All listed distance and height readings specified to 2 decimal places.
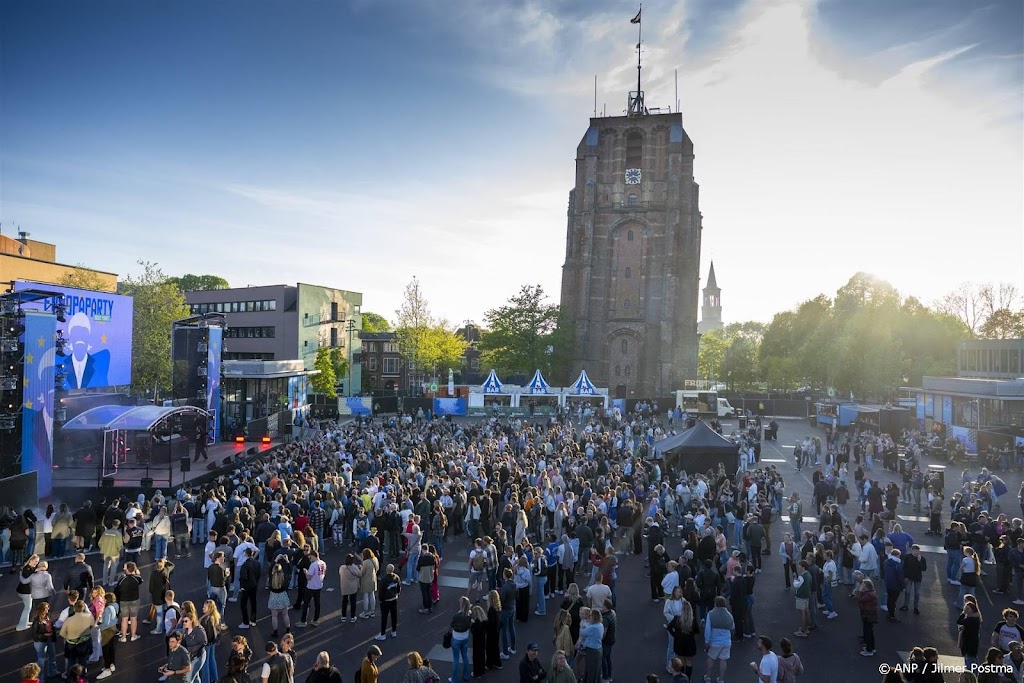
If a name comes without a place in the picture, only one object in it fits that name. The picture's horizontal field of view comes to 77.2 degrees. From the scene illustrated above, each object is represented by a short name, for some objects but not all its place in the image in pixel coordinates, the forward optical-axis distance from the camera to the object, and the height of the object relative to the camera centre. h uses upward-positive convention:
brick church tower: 58.00 +11.18
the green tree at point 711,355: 112.19 +3.56
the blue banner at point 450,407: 45.97 -2.69
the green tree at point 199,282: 95.12 +12.31
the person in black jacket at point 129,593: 9.85 -3.56
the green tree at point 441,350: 67.00 +2.19
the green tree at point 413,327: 65.31 +4.27
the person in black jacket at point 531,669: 7.87 -3.67
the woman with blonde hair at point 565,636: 8.62 -3.55
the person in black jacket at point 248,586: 10.68 -3.69
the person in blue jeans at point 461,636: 9.00 -3.76
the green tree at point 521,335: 57.31 +3.26
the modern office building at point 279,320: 59.28 +4.42
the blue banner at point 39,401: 19.25 -1.25
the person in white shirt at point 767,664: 7.64 -3.44
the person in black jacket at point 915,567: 11.70 -3.43
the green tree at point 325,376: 57.53 -0.84
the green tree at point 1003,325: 62.06 +5.64
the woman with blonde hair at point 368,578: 11.25 -3.70
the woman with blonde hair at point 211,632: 8.53 -3.59
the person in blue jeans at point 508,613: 10.12 -3.85
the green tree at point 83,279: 43.38 +5.64
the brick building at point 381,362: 78.88 +0.76
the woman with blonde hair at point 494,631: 9.58 -3.94
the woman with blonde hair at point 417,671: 7.35 -3.49
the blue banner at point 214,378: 31.83 -0.68
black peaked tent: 21.25 -2.59
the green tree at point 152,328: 39.97 +2.21
